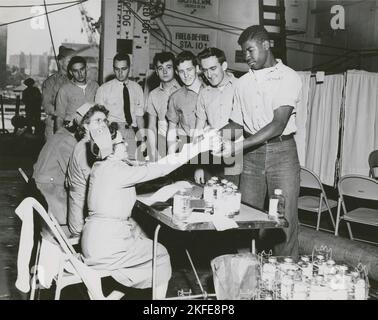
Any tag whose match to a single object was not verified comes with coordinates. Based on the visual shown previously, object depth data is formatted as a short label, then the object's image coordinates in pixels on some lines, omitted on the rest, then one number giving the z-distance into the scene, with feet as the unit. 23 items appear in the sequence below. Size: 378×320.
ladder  27.63
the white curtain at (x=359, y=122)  22.91
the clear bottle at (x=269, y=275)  9.61
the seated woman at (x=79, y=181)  12.32
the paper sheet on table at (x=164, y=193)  11.73
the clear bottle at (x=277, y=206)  10.21
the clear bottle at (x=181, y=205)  10.02
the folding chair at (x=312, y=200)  17.31
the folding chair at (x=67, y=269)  9.15
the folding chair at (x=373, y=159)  21.69
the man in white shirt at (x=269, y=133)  12.28
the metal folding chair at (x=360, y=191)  15.84
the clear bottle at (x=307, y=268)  9.49
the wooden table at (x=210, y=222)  9.52
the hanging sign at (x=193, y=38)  37.58
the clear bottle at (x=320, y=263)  9.56
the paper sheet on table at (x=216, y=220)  9.44
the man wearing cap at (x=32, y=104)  44.70
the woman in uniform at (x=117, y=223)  9.94
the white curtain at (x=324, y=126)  23.57
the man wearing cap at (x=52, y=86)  23.20
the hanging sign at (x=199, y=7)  37.61
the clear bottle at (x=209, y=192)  11.05
